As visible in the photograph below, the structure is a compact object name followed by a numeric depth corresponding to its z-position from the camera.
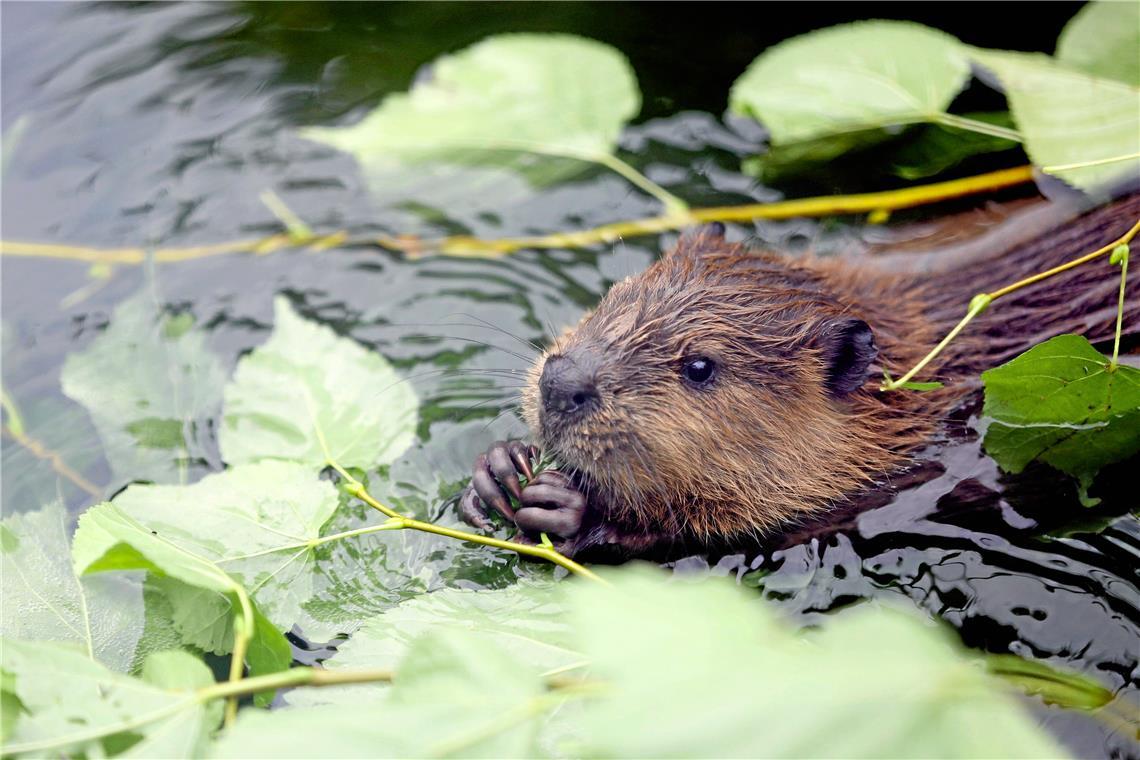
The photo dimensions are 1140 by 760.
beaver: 2.73
